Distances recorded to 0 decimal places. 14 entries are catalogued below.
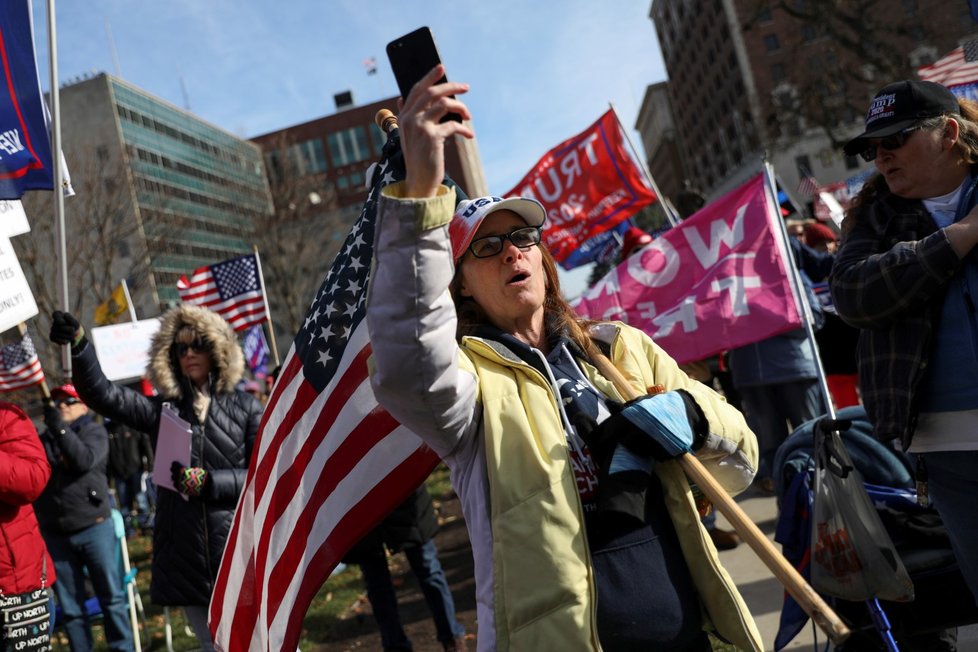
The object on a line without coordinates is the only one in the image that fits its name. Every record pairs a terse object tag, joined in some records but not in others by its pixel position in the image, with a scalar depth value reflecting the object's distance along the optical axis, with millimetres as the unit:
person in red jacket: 3748
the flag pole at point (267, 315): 6151
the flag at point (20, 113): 3652
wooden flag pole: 1586
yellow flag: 15992
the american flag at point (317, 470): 2418
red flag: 7957
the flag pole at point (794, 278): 3773
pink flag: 4312
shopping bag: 2838
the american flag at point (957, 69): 5977
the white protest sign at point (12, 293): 3721
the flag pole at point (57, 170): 3275
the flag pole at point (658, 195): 6632
